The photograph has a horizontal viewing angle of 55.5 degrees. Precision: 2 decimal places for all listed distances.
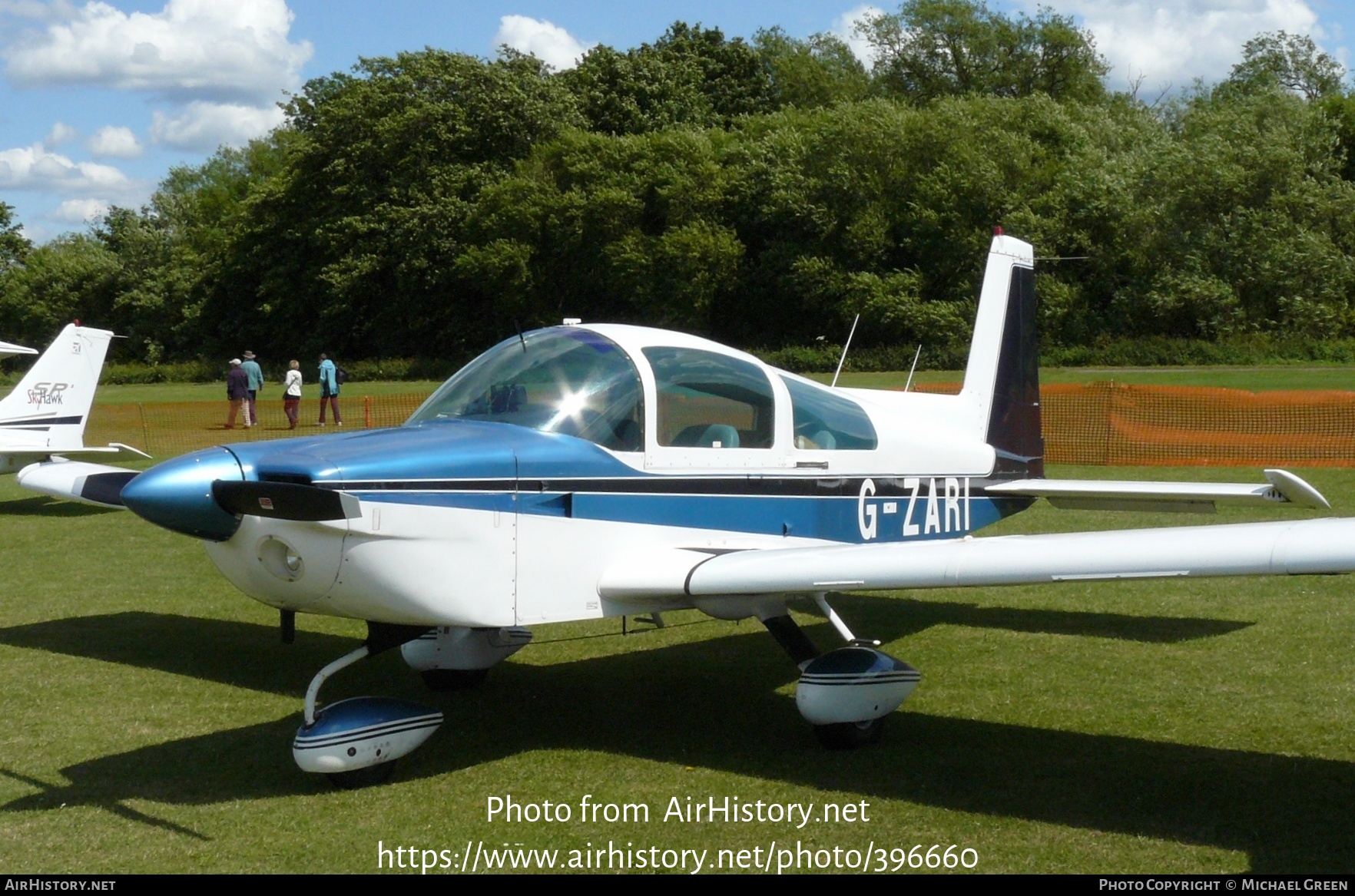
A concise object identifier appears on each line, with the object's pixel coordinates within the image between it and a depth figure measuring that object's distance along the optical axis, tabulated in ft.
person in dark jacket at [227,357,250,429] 82.33
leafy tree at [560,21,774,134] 188.14
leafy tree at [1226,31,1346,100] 201.57
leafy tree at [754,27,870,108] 202.69
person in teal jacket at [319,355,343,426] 84.99
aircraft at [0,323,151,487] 48.47
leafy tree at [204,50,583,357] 173.99
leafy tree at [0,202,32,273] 242.78
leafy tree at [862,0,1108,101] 194.70
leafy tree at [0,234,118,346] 212.64
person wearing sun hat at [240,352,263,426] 84.33
